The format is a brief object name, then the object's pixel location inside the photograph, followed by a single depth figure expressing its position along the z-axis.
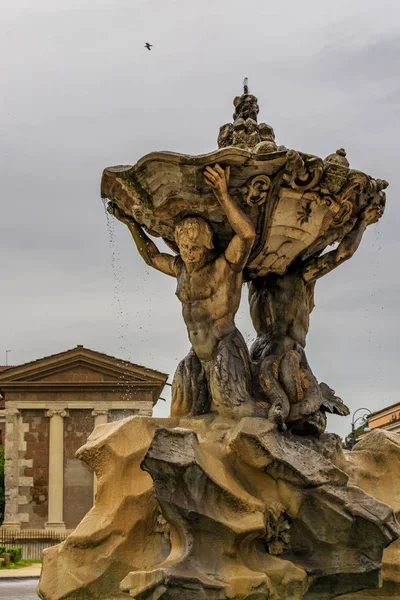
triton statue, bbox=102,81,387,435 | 9.07
